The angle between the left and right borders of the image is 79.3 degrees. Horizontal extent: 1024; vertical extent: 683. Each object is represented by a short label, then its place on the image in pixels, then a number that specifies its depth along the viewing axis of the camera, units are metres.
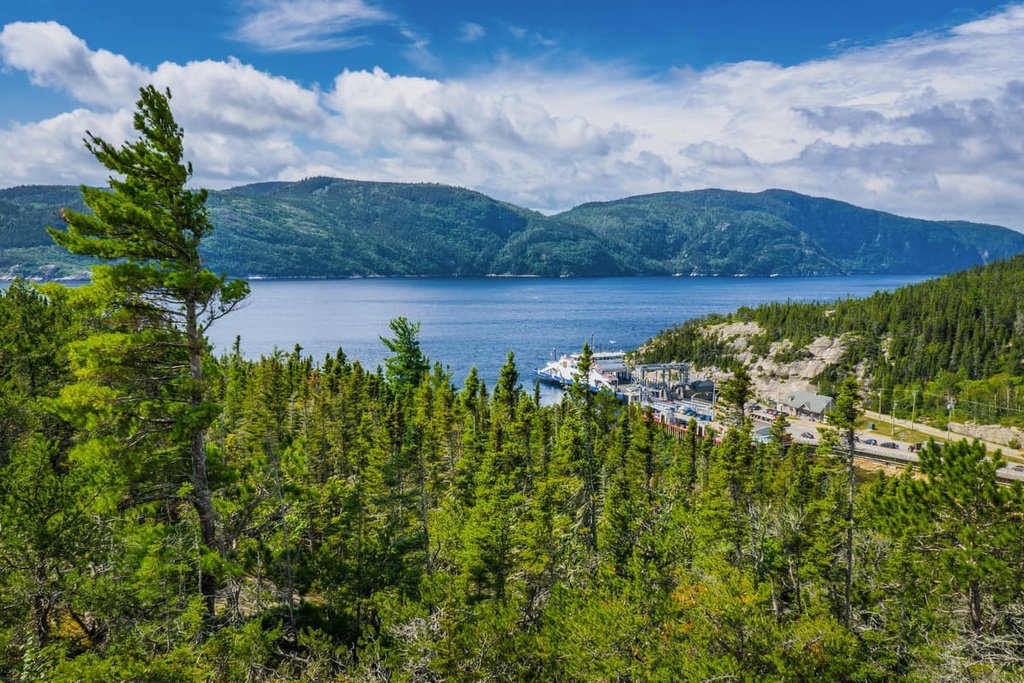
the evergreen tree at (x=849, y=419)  26.84
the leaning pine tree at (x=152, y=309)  14.46
